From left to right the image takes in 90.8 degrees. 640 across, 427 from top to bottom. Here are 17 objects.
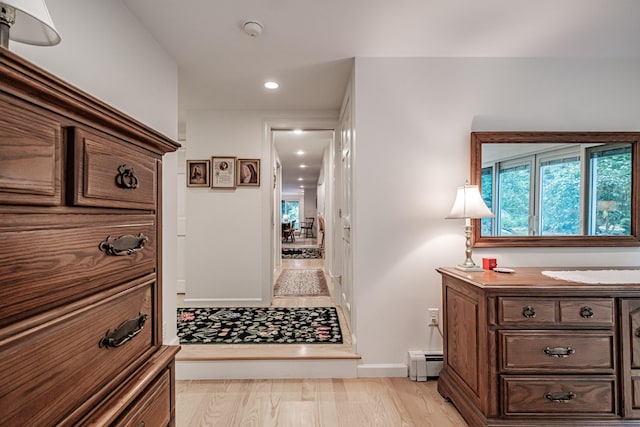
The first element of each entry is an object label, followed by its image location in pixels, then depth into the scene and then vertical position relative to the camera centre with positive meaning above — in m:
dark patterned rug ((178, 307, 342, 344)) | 2.56 -1.02
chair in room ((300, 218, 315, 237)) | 14.52 -0.58
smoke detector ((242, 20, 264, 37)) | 1.88 +1.13
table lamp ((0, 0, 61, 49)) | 0.60 +0.45
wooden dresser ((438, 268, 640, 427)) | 1.57 -0.71
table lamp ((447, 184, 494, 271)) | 1.97 +0.03
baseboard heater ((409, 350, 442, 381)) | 2.21 -1.06
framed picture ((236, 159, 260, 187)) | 3.50 +0.47
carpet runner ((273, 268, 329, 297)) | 4.14 -1.05
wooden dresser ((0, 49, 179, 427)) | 0.46 -0.08
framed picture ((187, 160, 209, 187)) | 3.48 +0.45
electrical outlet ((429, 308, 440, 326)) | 2.26 -0.74
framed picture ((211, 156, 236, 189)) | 3.49 +0.47
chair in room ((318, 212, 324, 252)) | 7.67 -0.28
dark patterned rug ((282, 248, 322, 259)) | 8.20 -1.10
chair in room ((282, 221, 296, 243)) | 11.22 -0.66
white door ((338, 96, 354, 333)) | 2.61 +0.07
